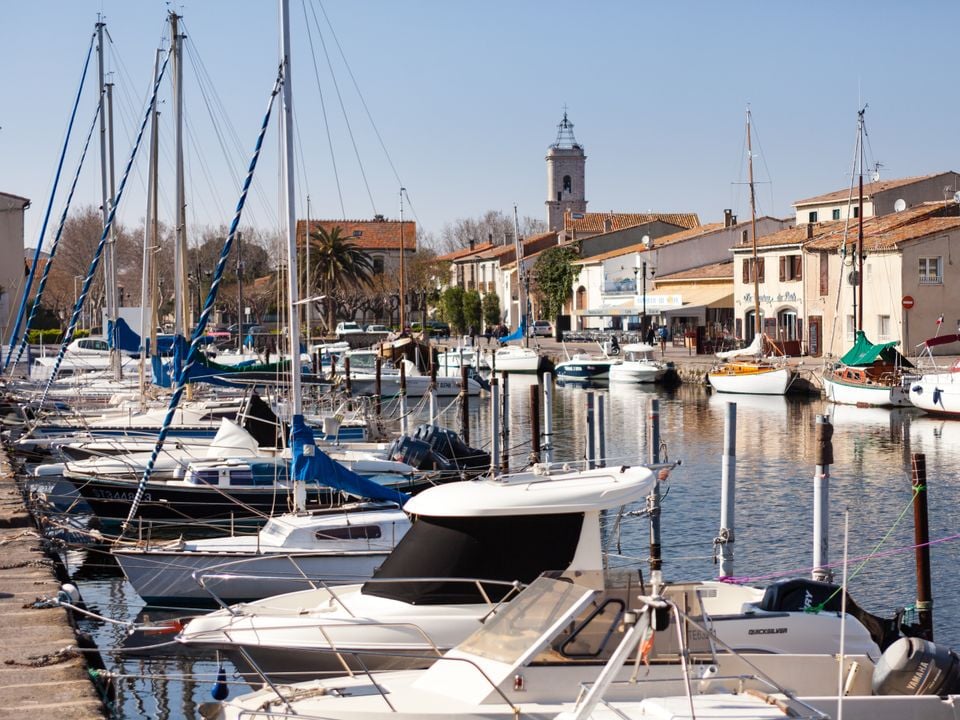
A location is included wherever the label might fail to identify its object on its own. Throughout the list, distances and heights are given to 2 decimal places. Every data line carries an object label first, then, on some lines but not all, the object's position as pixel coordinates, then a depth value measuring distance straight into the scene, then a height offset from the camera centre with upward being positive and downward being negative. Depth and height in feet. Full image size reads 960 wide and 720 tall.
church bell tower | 516.32 +61.68
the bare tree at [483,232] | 489.67 +38.42
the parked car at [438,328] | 335.67 +0.70
